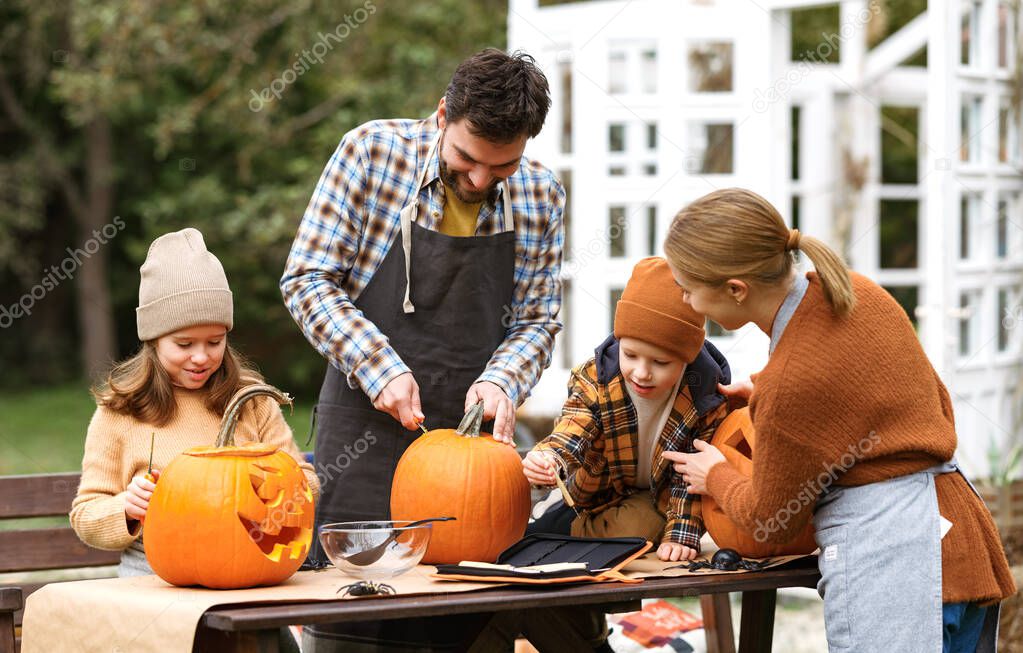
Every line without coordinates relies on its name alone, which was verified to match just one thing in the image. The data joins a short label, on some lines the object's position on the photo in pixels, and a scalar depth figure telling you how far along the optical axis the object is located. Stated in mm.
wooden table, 2252
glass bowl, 2572
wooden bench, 3697
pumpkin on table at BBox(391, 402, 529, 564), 2871
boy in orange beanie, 3021
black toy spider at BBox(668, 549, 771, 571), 2828
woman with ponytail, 2631
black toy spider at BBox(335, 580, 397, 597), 2410
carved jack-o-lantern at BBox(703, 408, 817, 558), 2920
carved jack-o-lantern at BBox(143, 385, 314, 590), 2508
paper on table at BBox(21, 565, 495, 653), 2307
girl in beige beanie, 3008
